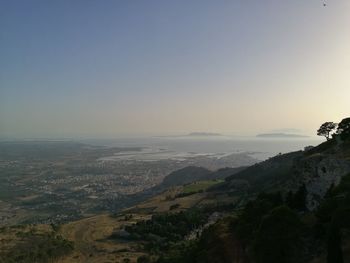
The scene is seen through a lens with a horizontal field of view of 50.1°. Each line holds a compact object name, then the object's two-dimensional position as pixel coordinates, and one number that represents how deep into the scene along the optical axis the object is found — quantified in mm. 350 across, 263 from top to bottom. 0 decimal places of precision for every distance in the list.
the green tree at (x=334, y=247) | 24906
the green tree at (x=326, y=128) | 68875
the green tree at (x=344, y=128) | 47969
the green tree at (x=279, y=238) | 29316
